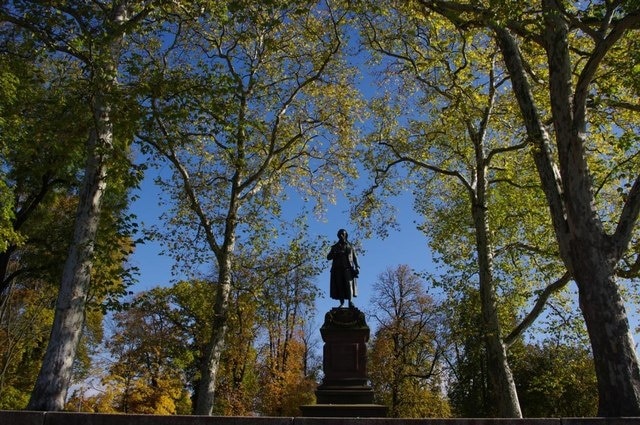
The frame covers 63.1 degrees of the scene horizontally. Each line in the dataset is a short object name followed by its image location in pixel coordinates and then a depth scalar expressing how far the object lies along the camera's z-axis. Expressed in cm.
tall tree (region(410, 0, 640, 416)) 774
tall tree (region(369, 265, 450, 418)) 3022
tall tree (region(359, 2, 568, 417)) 1407
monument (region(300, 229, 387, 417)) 1123
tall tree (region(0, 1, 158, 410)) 939
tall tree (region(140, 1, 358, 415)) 1059
